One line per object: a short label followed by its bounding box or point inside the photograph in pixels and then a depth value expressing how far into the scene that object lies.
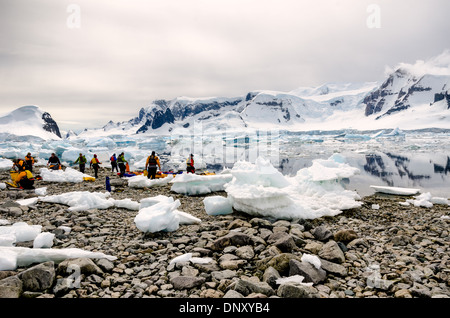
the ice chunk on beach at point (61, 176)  13.93
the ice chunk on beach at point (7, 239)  4.45
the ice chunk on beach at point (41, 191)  10.19
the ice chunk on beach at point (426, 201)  10.21
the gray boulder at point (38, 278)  3.30
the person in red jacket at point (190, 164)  14.55
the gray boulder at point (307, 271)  3.85
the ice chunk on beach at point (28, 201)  7.99
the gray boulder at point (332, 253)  4.57
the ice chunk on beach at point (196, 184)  11.90
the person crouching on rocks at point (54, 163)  16.47
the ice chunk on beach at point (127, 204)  8.34
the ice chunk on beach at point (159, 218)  5.53
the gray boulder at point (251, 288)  3.42
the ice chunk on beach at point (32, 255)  3.75
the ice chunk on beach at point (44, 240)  4.61
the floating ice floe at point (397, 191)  12.50
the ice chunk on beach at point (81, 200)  7.80
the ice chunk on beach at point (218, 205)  8.02
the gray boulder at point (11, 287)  3.06
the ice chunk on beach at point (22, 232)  4.84
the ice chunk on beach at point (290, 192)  7.57
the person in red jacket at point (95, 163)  16.29
